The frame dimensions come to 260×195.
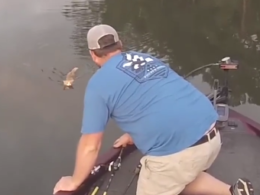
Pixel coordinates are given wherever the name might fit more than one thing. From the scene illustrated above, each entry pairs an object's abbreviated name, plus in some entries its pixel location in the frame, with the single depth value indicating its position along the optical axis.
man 1.65
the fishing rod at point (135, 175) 2.28
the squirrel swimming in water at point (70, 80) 4.16
